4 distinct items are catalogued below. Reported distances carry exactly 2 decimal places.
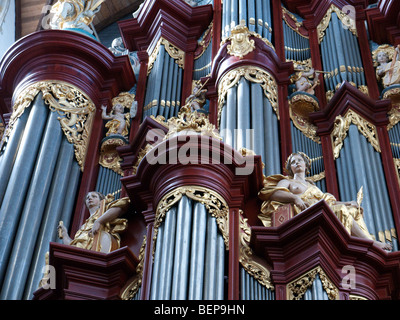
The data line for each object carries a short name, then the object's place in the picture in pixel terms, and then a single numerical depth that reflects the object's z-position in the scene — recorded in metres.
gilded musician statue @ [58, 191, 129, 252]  10.56
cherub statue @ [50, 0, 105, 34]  14.94
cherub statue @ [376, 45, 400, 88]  13.12
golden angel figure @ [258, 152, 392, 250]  10.04
